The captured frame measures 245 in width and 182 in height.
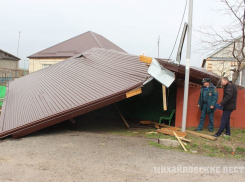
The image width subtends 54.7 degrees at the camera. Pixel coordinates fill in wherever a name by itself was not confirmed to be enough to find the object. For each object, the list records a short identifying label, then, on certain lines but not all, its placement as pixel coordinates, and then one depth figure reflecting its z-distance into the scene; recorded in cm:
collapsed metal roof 654
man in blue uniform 697
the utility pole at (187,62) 653
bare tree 752
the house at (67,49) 2255
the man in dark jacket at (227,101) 633
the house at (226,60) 848
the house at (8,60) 3404
